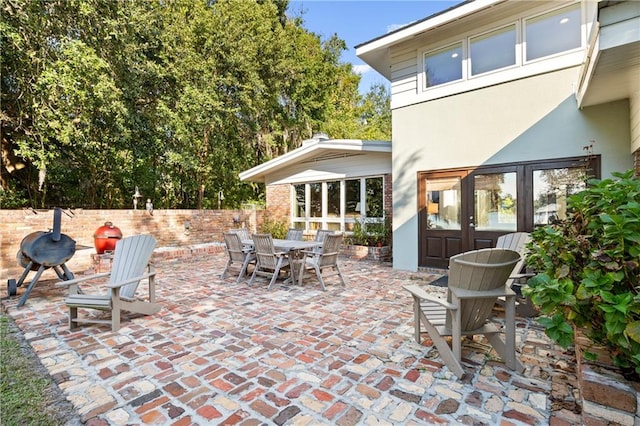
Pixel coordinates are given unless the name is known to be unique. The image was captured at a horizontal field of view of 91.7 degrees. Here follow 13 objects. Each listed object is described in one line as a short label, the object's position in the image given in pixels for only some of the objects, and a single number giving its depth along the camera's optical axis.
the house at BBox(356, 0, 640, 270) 5.08
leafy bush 1.73
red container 7.82
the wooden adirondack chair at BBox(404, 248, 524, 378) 2.58
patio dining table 5.95
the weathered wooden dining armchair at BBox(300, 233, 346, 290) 5.70
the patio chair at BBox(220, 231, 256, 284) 6.17
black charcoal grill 4.93
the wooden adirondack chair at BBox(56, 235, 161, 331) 3.70
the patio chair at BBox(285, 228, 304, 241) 7.57
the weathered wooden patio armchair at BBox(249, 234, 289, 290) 5.68
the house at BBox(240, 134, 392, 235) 8.91
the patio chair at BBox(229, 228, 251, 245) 7.35
